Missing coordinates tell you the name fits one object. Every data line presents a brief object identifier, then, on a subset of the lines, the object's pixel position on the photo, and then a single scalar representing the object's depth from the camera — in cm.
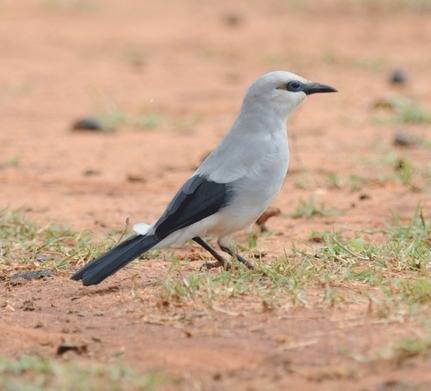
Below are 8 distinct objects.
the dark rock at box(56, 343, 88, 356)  868
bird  1027
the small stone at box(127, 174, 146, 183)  1650
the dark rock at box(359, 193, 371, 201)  1486
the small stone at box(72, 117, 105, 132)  2044
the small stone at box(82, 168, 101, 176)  1703
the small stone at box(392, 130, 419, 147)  1803
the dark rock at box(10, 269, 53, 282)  1105
